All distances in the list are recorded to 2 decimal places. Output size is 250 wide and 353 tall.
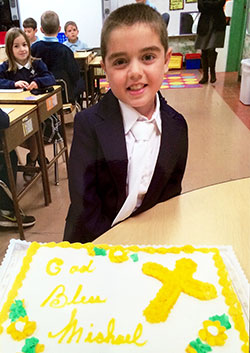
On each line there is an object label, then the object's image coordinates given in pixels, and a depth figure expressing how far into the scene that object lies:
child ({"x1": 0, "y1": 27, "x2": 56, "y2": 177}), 1.76
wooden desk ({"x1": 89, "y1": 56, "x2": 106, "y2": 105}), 2.71
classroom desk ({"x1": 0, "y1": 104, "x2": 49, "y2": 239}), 1.33
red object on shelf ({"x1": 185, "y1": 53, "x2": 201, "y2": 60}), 1.68
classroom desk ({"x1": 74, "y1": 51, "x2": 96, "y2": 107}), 2.57
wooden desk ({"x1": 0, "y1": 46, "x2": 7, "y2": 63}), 1.46
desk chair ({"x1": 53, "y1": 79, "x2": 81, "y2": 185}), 2.03
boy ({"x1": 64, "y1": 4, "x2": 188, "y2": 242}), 0.60
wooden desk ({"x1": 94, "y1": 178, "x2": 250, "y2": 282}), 0.60
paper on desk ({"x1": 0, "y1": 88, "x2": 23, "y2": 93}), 1.77
